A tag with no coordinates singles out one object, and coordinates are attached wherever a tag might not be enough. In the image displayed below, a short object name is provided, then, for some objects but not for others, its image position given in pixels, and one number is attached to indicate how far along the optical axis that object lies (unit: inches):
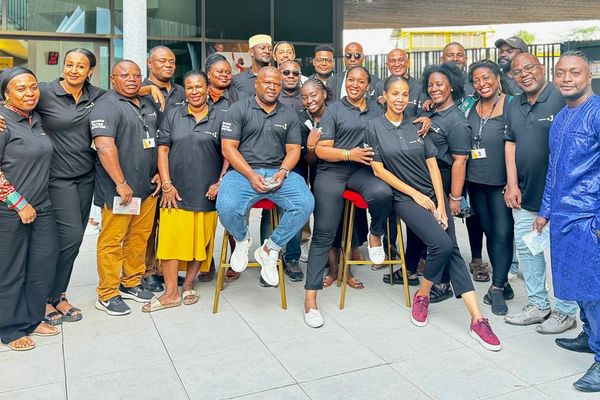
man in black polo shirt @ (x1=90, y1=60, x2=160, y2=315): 153.6
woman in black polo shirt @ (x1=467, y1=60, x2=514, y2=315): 164.2
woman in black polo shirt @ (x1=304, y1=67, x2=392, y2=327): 159.5
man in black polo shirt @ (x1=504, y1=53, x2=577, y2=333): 149.3
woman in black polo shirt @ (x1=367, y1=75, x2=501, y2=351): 150.9
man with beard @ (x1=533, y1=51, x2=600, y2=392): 120.3
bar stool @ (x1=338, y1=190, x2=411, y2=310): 168.2
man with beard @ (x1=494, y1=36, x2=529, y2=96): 205.0
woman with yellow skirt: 166.7
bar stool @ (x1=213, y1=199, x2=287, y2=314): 165.5
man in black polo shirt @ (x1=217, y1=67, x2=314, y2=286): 159.8
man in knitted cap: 209.2
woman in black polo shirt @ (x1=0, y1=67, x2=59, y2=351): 134.3
